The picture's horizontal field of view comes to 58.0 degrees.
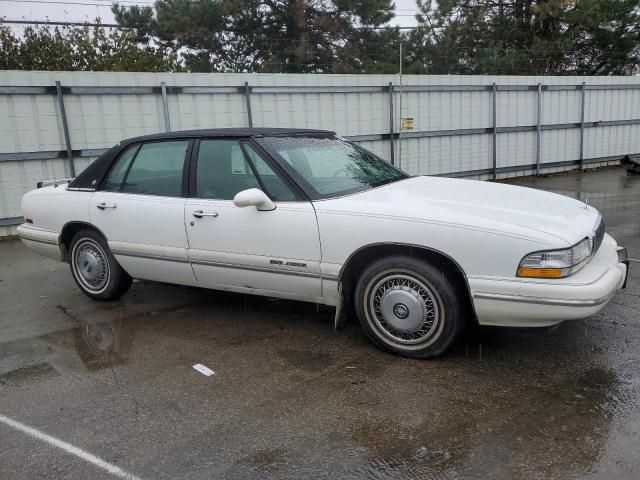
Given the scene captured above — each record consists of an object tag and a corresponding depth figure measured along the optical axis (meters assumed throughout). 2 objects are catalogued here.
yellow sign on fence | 11.61
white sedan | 3.42
